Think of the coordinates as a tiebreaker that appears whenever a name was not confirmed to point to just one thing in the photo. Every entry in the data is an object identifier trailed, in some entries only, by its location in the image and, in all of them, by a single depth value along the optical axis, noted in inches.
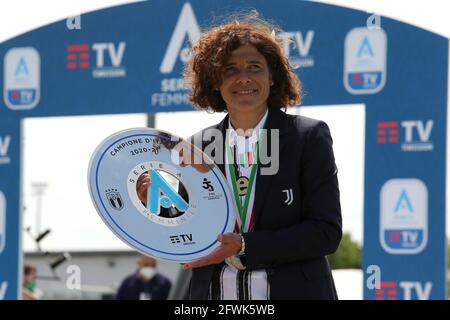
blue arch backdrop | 279.4
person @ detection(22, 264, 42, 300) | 375.2
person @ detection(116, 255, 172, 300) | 361.7
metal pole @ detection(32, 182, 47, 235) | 1162.6
